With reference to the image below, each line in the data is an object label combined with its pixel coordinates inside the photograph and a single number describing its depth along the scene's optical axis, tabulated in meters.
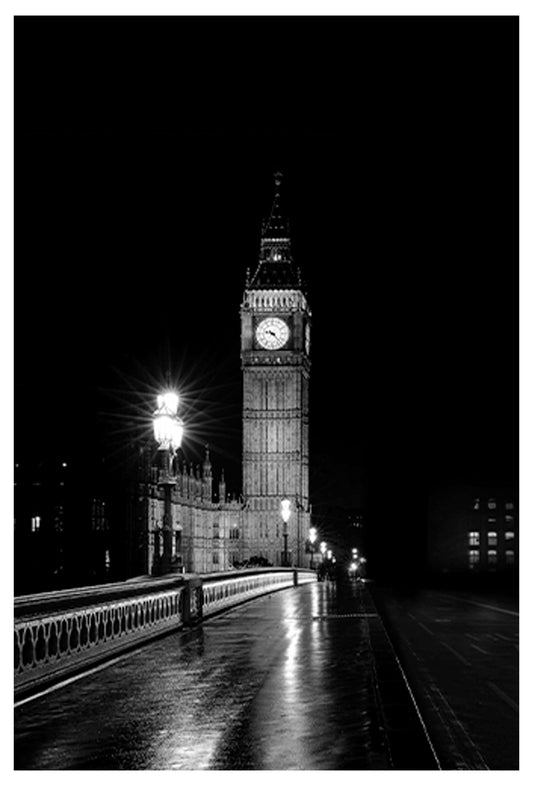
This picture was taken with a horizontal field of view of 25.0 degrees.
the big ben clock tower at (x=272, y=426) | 139.62
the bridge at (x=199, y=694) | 10.41
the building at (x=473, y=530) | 155.38
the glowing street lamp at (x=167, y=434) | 23.61
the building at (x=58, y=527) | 95.00
